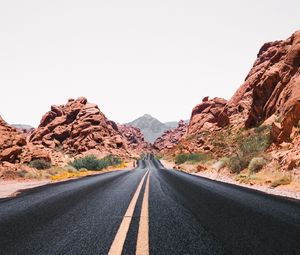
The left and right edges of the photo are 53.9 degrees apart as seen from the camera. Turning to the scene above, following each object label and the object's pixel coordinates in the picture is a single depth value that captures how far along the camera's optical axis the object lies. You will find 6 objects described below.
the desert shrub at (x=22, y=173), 23.33
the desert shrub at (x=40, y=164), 30.98
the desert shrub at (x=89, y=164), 41.14
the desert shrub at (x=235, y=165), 20.72
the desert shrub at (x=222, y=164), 24.63
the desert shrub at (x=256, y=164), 17.34
